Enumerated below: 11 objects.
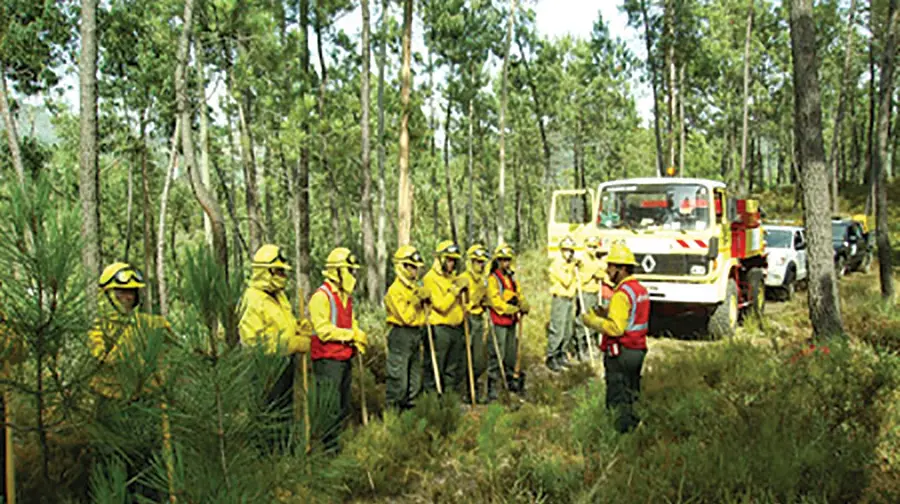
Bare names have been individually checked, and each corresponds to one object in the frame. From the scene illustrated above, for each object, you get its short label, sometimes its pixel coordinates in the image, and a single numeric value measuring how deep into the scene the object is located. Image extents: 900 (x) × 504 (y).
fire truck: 8.97
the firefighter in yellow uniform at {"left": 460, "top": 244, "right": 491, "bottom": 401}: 6.64
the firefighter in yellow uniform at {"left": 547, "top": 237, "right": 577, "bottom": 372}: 8.08
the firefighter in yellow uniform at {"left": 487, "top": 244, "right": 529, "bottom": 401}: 6.94
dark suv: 16.49
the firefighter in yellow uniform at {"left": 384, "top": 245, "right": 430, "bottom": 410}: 5.90
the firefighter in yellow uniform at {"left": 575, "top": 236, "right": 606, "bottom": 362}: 8.55
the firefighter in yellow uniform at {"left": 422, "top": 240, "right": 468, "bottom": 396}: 6.33
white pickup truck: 13.36
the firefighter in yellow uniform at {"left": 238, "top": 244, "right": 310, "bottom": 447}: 4.02
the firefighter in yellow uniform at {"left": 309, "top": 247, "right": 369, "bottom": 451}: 4.88
